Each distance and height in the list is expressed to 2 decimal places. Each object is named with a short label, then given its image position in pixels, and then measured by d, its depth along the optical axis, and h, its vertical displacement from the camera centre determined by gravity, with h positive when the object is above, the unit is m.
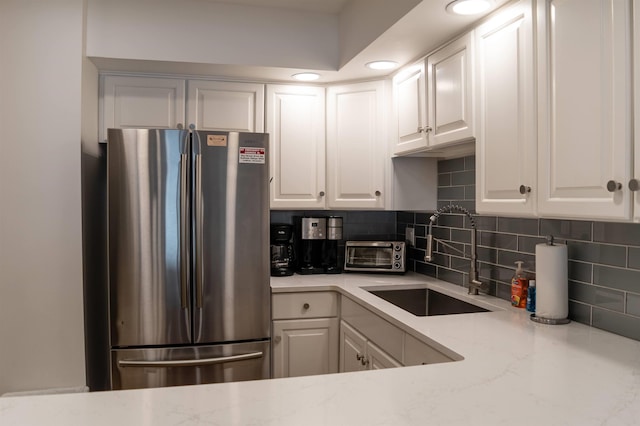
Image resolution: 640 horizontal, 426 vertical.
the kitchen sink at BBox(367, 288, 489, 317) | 2.56 -0.48
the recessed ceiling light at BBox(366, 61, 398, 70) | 2.57 +0.84
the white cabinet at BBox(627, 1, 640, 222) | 1.18 +0.26
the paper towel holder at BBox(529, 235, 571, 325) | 1.72 -0.40
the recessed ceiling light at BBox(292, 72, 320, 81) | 2.77 +0.84
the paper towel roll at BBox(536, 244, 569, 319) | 1.69 -0.25
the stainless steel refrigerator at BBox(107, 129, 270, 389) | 2.34 -0.19
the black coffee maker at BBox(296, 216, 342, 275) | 2.98 -0.20
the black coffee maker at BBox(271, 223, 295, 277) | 2.93 -0.22
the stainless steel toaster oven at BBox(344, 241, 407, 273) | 2.93 -0.27
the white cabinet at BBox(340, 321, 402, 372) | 2.03 -0.68
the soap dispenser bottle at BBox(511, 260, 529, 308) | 1.98 -0.31
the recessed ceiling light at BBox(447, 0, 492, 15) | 1.76 +0.80
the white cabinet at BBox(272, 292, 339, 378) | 2.64 -0.69
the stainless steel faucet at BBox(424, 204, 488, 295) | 2.27 -0.22
